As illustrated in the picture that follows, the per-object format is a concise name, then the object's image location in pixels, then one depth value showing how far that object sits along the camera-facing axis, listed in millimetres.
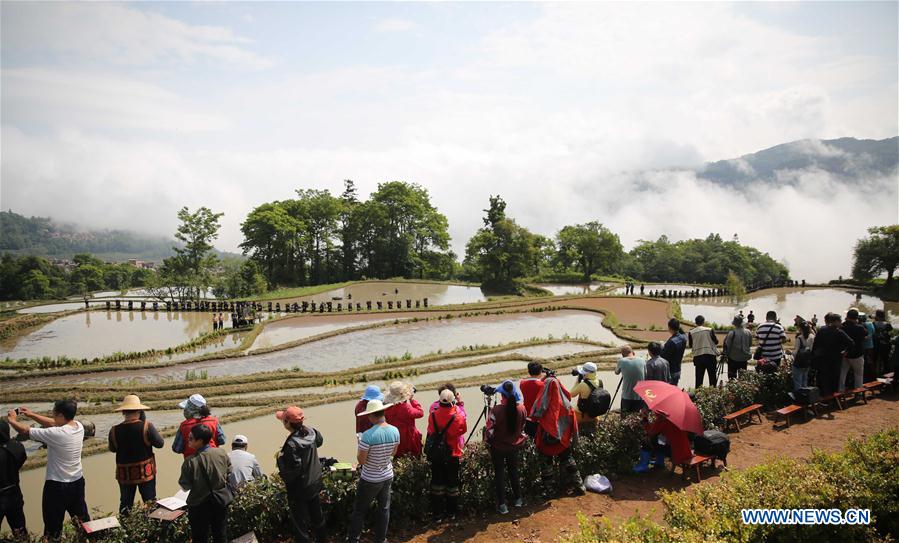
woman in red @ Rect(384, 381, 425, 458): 6711
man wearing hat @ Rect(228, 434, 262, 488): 6602
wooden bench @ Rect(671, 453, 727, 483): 7746
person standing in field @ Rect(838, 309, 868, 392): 10500
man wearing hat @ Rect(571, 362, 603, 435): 7914
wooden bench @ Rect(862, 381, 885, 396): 11112
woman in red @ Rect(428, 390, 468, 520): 6527
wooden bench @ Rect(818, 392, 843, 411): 10477
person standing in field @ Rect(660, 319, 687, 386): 9781
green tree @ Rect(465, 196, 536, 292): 53750
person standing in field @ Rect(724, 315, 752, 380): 11055
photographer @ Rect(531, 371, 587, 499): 7117
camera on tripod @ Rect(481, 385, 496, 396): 7133
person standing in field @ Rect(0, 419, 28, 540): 6062
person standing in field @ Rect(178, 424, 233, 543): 5348
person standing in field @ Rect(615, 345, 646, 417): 8883
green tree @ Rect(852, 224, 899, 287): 47097
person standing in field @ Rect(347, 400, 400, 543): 5836
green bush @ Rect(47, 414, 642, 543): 6020
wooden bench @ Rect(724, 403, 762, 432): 9625
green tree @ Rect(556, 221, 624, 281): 64000
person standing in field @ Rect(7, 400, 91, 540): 6105
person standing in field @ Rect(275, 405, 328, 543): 5609
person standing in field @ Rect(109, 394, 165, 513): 6668
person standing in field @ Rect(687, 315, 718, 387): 10773
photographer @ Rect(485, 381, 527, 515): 6680
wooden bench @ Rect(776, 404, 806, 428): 9672
